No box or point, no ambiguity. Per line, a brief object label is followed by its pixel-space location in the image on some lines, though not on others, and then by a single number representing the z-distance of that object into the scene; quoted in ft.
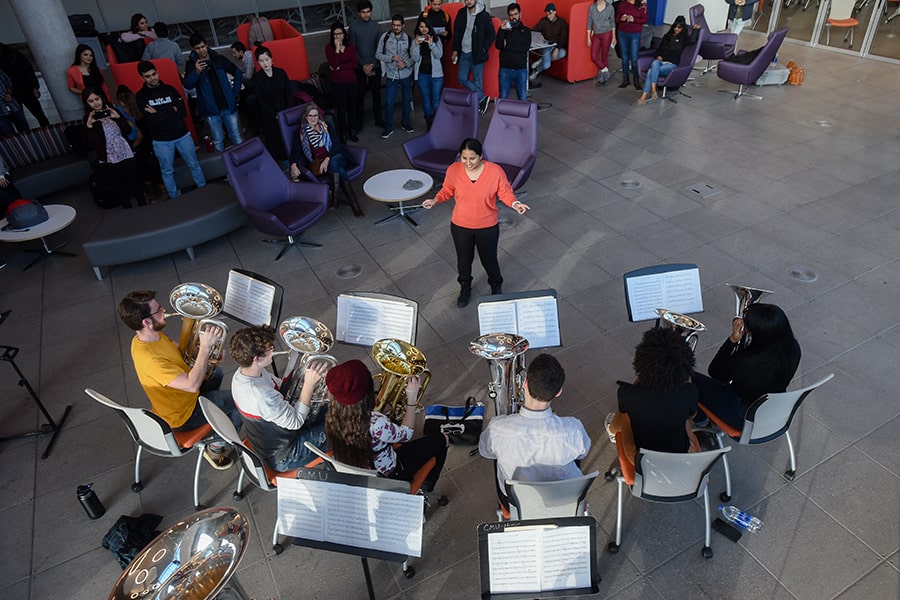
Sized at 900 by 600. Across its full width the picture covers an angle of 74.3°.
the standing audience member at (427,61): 28.58
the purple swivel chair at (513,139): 22.70
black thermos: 12.55
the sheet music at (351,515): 9.23
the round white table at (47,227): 20.24
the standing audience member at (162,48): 29.04
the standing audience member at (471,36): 29.55
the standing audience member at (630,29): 32.76
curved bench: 20.15
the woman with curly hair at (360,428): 9.95
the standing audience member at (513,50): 29.32
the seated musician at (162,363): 12.04
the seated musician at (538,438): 9.78
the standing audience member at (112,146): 22.67
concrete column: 25.29
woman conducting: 16.21
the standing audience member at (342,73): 27.96
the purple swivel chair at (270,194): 20.33
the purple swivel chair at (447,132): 24.00
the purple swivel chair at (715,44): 35.77
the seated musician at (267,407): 11.07
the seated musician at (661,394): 10.59
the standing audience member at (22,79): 27.27
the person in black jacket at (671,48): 31.09
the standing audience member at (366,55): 29.32
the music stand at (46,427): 14.64
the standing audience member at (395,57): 28.37
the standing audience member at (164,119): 22.41
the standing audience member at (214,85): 25.04
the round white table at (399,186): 21.55
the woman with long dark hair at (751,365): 11.77
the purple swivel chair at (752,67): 30.89
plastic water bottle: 11.89
